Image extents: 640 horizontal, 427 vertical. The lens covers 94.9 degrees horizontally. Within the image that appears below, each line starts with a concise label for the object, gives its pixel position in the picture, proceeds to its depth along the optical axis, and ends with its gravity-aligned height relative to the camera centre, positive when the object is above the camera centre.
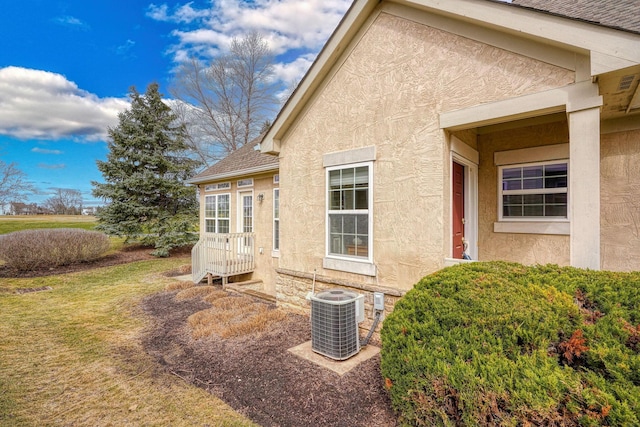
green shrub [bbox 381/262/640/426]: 1.98 -1.11
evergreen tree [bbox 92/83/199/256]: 16.34 +1.91
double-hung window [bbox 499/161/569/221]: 5.36 +0.43
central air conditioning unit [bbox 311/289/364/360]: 4.38 -1.66
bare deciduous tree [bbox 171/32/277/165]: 23.55 +9.69
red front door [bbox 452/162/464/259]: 5.27 +0.09
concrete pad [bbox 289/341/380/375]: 4.20 -2.20
